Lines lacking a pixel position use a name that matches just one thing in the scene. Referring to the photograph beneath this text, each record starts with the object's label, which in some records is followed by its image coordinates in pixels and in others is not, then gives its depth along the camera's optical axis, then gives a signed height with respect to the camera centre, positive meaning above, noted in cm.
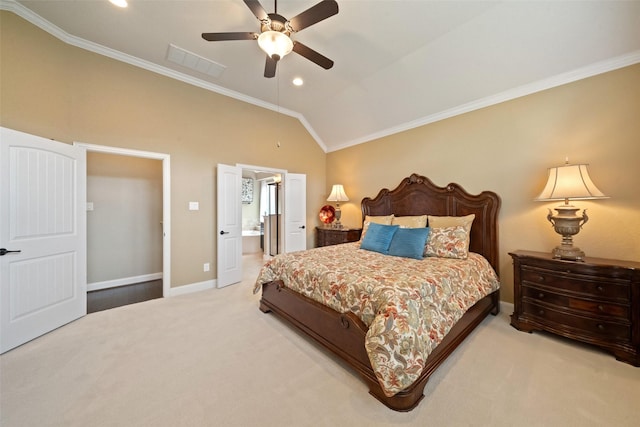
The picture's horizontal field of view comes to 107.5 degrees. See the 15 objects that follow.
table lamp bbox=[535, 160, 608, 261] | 225 +16
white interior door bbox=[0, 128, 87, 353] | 214 -24
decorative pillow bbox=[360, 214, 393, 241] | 370 -12
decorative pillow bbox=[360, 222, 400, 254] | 313 -35
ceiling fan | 181 +154
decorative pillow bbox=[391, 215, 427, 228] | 335 -13
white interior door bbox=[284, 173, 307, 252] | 479 +1
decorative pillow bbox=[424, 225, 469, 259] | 276 -37
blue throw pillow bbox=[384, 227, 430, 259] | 280 -37
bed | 148 -78
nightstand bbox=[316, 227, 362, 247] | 452 -45
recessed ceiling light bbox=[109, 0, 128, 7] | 232 +209
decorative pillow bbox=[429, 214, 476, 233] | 300 -11
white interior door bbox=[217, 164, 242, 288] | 386 -22
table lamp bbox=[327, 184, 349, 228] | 488 +33
